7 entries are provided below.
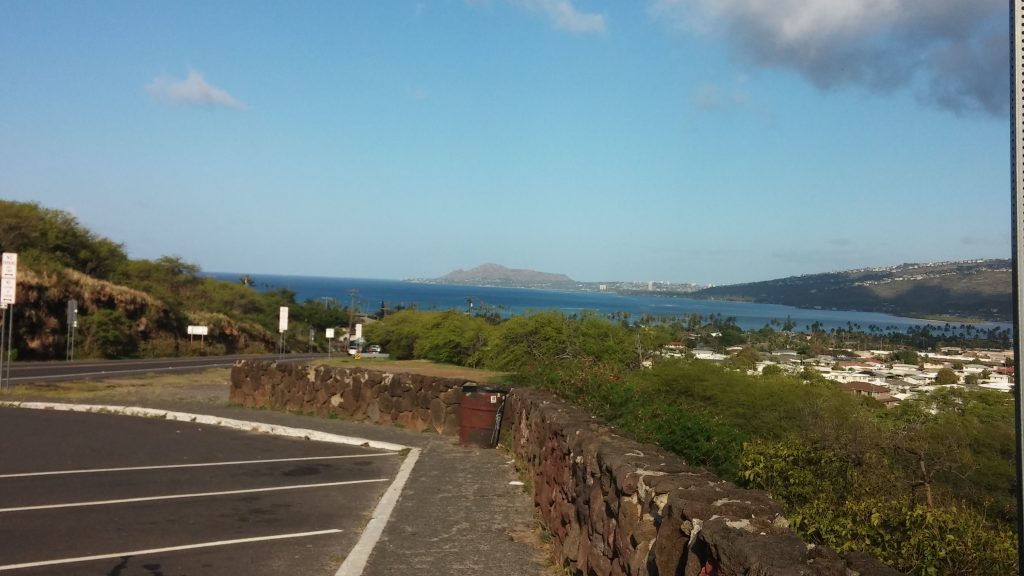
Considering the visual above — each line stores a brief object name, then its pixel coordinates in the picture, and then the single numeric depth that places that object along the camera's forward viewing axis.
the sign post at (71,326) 36.91
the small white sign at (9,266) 21.86
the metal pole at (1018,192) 2.71
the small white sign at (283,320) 34.08
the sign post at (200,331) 51.53
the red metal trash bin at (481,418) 14.41
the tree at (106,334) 43.75
